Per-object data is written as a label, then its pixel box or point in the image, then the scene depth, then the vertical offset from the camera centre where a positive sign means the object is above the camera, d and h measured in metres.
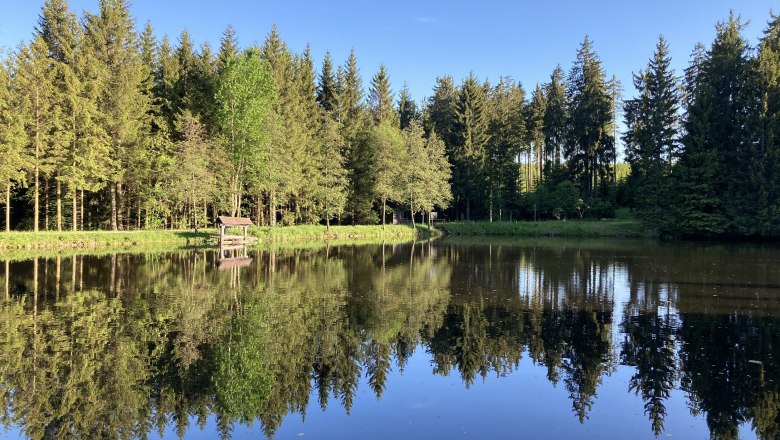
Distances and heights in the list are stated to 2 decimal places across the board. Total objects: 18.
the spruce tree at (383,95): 73.69 +18.54
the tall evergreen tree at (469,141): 68.00 +10.99
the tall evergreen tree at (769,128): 47.69 +8.99
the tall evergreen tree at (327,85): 67.25 +18.23
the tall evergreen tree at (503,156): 66.88 +8.75
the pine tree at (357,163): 62.72 +7.21
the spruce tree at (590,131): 65.94 +11.83
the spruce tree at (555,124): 71.09 +13.73
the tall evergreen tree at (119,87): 43.00 +11.63
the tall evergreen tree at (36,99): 36.53 +8.92
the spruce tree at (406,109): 84.00 +18.98
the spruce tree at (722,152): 50.09 +7.11
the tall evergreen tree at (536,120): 76.56 +15.32
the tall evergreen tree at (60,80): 38.31 +11.18
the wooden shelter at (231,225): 39.44 -0.43
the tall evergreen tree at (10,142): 34.22 +5.42
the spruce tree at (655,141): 54.59 +9.41
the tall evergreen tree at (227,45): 56.61 +20.21
